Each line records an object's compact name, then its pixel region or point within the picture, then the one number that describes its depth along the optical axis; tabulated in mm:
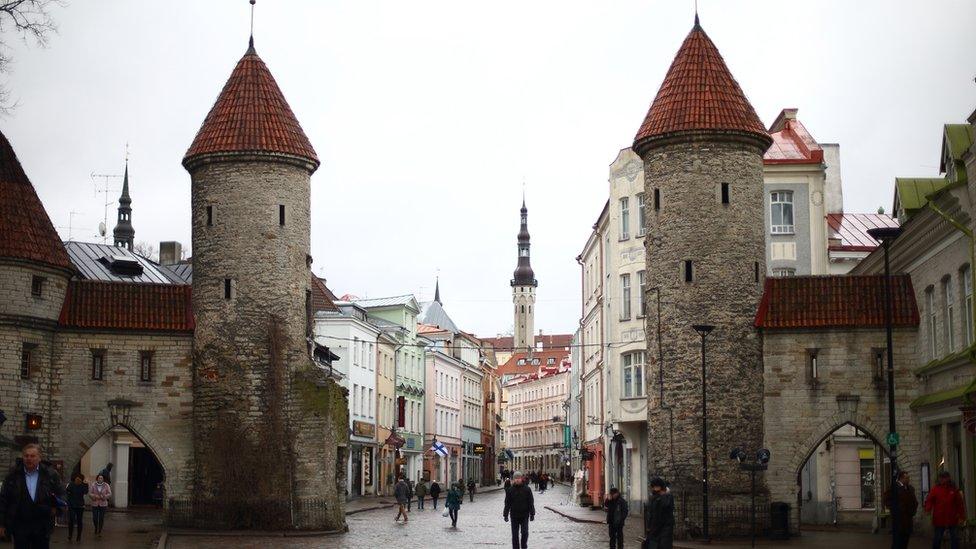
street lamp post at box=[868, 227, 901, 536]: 27091
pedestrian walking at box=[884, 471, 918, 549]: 25906
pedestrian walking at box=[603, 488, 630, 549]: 26109
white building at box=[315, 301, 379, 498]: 68500
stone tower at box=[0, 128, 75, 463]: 35000
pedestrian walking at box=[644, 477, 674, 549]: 20438
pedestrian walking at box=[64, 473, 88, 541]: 30847
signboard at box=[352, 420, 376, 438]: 69562
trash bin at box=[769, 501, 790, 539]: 34156
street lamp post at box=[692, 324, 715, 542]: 32781
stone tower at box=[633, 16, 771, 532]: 34844
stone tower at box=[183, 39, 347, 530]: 36844
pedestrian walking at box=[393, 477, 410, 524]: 44728
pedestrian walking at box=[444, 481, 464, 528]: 41844
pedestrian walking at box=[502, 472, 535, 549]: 24078
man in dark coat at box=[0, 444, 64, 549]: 14688
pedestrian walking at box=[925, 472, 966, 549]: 23172
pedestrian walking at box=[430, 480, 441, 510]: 58416
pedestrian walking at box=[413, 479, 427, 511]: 57762
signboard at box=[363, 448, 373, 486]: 73188
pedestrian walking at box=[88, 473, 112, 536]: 32344
